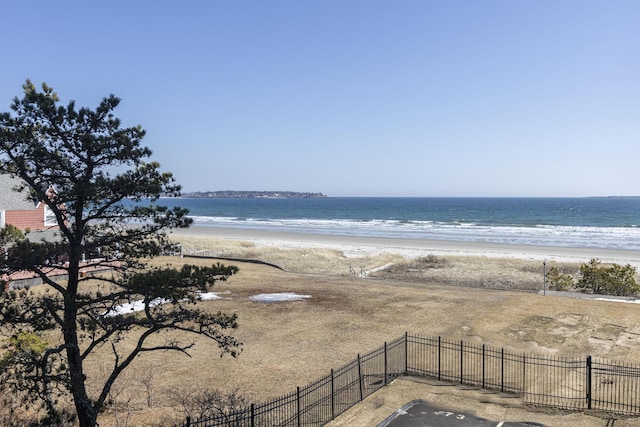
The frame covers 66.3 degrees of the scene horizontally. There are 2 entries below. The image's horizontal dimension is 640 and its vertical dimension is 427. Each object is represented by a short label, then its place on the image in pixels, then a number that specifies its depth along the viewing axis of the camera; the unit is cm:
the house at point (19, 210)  3588
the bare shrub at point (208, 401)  1455
